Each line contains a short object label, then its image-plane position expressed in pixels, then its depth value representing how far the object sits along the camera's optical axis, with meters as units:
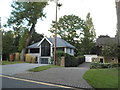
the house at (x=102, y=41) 16.65
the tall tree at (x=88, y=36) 24.33
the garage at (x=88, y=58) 22.26
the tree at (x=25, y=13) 15.41
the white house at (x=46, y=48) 16.53
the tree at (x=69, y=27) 24.42
